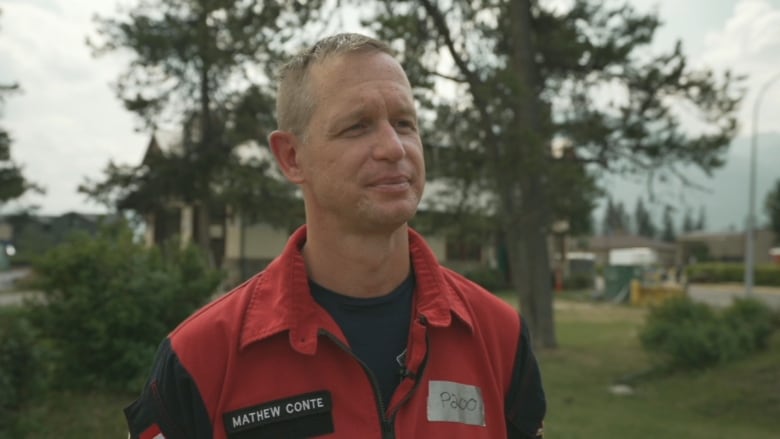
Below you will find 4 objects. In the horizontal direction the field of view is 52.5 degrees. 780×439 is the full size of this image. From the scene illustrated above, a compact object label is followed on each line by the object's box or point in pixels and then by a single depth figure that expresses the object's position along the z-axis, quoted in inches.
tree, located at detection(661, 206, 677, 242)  5551.2
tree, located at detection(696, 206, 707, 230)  6539.9
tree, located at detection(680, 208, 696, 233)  6202.8
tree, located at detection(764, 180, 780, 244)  3056.1
